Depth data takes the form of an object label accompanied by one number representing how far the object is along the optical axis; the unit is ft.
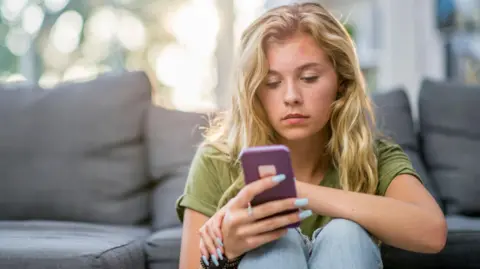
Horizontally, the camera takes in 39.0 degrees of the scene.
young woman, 3.92
